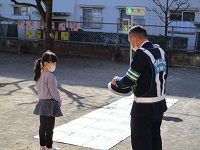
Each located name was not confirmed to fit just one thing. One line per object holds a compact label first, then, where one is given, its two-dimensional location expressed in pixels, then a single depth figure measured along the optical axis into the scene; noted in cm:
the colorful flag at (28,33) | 1808
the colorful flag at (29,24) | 1771
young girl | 481
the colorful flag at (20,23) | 1802
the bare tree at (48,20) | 1322
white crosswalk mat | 566
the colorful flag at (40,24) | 1758
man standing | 383
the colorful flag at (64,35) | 1712
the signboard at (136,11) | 902
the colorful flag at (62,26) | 1696
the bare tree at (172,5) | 1915
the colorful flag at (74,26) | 1702
